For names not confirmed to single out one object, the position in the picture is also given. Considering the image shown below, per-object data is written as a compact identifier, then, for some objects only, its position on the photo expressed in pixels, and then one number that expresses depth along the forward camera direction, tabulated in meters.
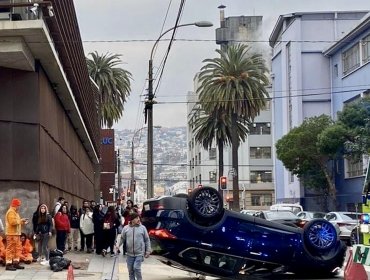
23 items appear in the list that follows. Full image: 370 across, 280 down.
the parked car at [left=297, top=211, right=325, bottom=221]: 32.62
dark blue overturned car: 13.20
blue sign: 64.93
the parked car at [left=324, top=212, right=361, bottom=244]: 29.31
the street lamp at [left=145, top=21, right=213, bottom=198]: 26.23
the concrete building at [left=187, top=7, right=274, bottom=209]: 98.81
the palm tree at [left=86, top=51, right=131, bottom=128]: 51.62
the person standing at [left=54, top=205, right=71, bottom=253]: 19.12
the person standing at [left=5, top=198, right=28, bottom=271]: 16.30
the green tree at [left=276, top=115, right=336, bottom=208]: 54.34
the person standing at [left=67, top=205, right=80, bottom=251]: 22.59
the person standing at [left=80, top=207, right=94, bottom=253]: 21.91
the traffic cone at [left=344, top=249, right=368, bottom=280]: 12.01
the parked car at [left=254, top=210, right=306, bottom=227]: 26.28
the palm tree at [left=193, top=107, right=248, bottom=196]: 53.28
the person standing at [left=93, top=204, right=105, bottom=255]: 21.20
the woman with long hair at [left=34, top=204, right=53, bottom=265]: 17.59
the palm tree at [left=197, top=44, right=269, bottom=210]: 48.09
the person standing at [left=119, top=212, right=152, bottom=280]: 12.57
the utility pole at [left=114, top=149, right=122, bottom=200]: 73.44
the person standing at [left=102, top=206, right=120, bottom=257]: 20.91
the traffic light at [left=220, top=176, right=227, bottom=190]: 39.75
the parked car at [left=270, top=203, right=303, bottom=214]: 39.80
